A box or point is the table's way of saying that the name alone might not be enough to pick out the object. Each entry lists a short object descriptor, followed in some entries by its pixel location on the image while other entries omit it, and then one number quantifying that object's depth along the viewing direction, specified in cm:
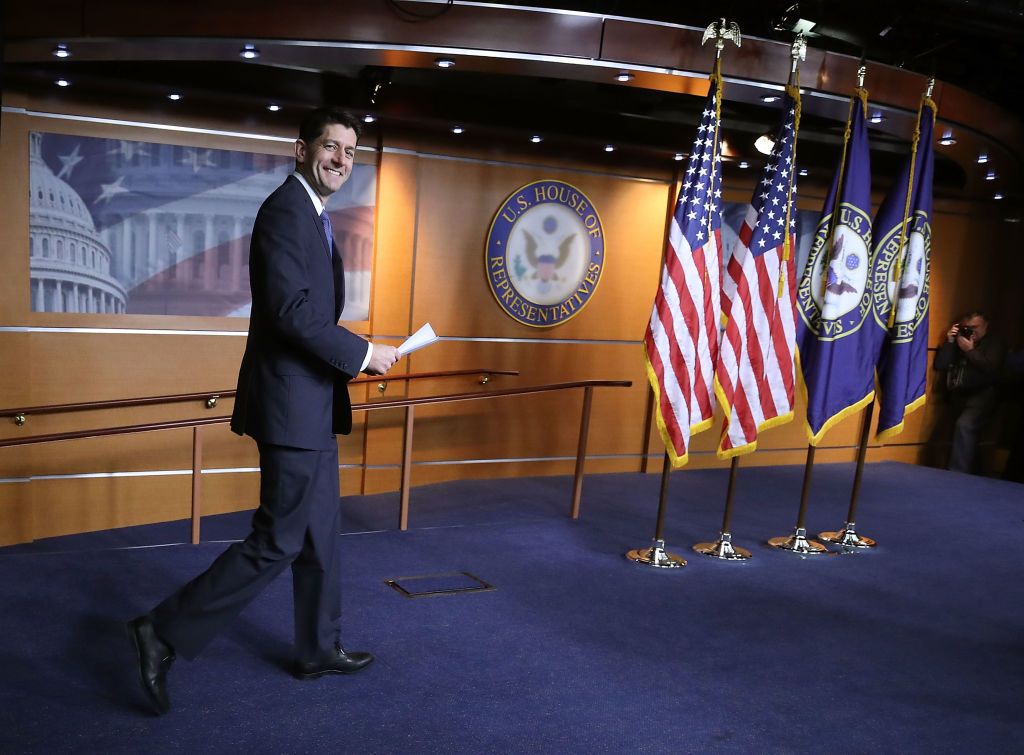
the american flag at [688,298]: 402
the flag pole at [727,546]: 444
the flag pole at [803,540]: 462
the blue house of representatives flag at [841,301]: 439
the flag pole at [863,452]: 453
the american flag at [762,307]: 414
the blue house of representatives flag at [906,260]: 455
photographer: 769
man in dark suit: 244
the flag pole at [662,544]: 397
